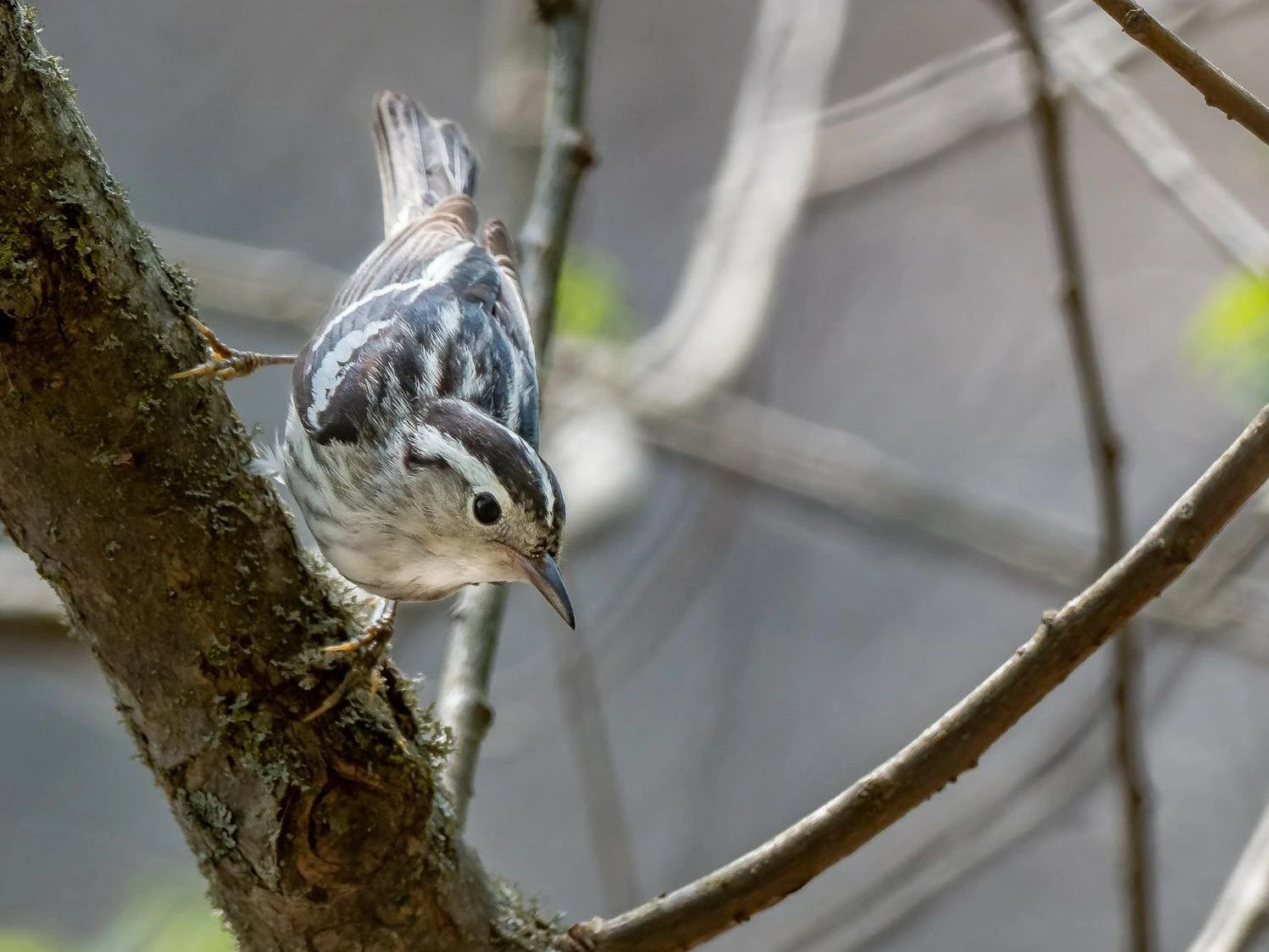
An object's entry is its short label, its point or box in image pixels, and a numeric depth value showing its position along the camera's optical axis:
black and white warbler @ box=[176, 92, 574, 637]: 3.79
